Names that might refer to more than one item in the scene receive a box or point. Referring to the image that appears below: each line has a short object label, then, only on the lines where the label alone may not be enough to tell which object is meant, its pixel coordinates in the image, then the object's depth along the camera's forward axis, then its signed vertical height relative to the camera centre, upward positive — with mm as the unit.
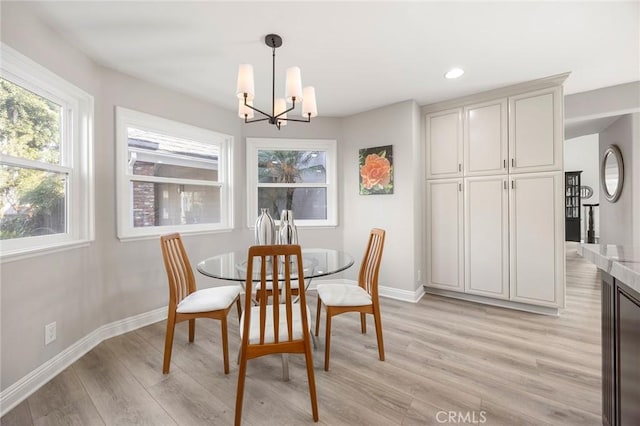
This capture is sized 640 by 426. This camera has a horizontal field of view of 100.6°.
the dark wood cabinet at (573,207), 7155 +88
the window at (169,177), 2510 +397
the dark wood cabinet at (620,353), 960 -576
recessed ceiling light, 2479 +1316
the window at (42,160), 1633 +383
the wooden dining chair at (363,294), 1925 -638
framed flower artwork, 3318 +534
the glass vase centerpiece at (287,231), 2189 -157
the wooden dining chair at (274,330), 1340 -661
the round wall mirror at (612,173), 3594 +533
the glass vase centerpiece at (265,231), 2108 -149
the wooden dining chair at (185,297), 1815 -633
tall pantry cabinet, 2678 +151
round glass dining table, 1744 -403
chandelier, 1709 +817
